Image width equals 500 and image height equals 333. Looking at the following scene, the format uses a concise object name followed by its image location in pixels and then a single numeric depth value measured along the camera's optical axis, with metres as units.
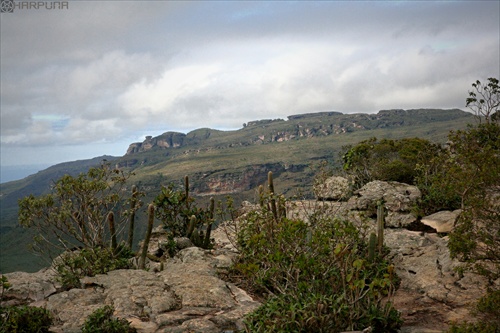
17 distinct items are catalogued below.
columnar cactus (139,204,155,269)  13.79
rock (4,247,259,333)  8.20
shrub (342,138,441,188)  24.73
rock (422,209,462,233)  14.10
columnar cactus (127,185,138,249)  16.38
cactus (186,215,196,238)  16.73
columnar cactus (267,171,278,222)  13.99
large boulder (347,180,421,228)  15.81
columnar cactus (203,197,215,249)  17.14
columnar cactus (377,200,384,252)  11.60
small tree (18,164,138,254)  14.74
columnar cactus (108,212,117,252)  14.66
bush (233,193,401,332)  6.96
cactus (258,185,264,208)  12.41
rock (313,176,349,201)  21.48
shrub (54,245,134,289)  12.10
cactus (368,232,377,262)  10.48
